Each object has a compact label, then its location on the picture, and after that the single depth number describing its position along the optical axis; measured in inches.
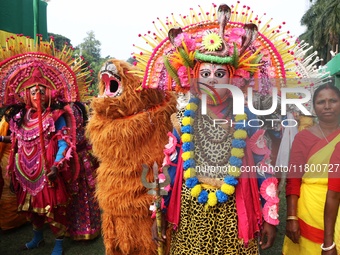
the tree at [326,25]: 757.3
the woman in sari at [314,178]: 70.1
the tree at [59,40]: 1198.3
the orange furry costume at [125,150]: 97.5
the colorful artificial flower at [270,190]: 70.3
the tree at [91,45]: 1800.0
